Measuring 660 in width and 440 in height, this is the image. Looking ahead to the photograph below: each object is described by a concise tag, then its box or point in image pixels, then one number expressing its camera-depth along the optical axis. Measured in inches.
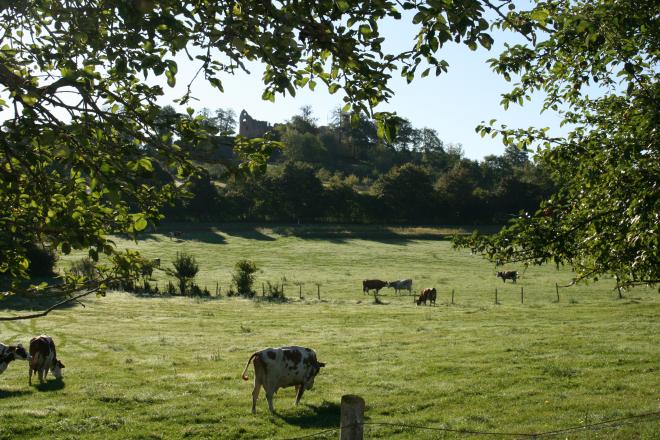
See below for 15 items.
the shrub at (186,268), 2055.9
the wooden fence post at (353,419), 249.4
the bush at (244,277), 1971.6
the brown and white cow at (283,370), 615.7
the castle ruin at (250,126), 7706.7
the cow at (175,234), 3367.9
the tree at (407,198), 4168.3
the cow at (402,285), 2064.5
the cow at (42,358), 708.0
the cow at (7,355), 723.4
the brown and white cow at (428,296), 1750.7
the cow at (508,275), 2186.3
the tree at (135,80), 261.1
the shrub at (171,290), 1967.8
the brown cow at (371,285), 1995.6
